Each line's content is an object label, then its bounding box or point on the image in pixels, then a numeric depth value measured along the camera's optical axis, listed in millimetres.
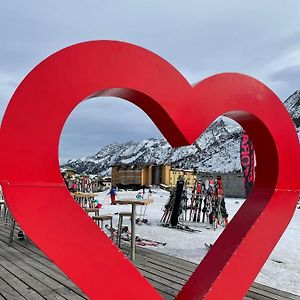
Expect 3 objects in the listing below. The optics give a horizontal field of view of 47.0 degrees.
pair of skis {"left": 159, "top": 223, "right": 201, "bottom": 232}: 9625
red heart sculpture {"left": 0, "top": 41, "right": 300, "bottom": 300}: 2225
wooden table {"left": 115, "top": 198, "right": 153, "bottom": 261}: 5117
